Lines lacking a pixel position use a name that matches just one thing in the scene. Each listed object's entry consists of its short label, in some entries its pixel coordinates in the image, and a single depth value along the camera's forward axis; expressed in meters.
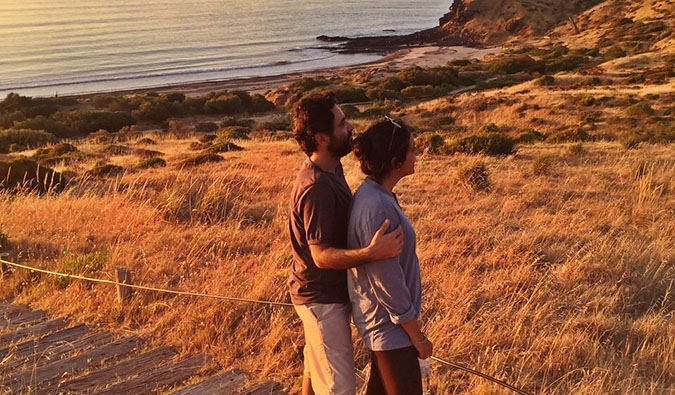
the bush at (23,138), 28.84
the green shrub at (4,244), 7.43
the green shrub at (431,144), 17.30
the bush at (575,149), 14.84
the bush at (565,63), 48.09
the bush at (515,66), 50.56
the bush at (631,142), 15.58
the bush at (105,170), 15.88
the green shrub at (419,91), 43.69
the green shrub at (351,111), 33.25
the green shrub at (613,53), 47.59
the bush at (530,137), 19.91
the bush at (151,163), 17.47
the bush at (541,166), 12.11
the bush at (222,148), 20.41
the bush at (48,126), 34.25
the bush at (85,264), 6.30
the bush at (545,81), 38.19
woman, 2.60
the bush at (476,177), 10.94
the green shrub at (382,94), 42.66
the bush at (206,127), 33.78
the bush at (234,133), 27.84
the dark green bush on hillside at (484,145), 15.98
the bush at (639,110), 24.39
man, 2.69
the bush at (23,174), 13.26
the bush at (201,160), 16.67
